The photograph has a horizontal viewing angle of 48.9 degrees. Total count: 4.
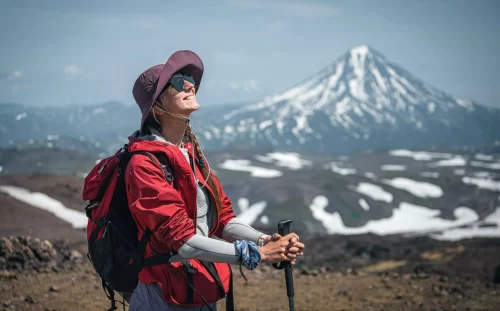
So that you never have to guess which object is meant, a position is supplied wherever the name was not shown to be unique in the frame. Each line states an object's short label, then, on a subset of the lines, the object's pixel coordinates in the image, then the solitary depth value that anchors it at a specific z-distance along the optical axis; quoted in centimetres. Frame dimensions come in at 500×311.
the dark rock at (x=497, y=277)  1589
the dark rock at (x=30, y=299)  888
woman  337
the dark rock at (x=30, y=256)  1218
